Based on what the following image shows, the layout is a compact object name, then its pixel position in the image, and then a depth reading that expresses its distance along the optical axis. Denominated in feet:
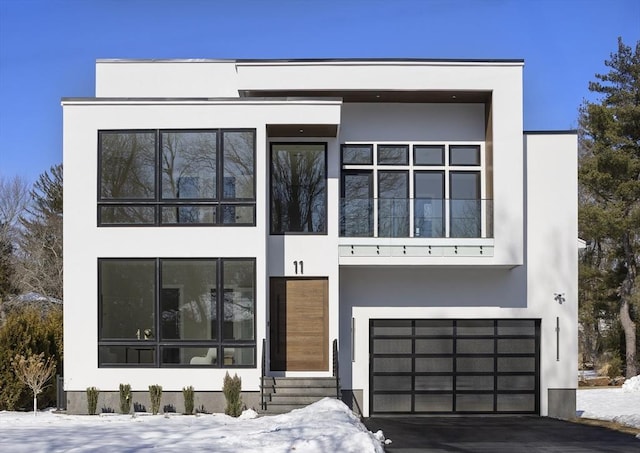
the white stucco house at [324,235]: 44.91
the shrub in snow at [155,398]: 43.39
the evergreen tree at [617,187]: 78.18
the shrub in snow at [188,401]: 43.52
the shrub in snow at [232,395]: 42.63
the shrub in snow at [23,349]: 46.57
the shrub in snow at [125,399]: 43.75
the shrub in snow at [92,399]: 43.62
